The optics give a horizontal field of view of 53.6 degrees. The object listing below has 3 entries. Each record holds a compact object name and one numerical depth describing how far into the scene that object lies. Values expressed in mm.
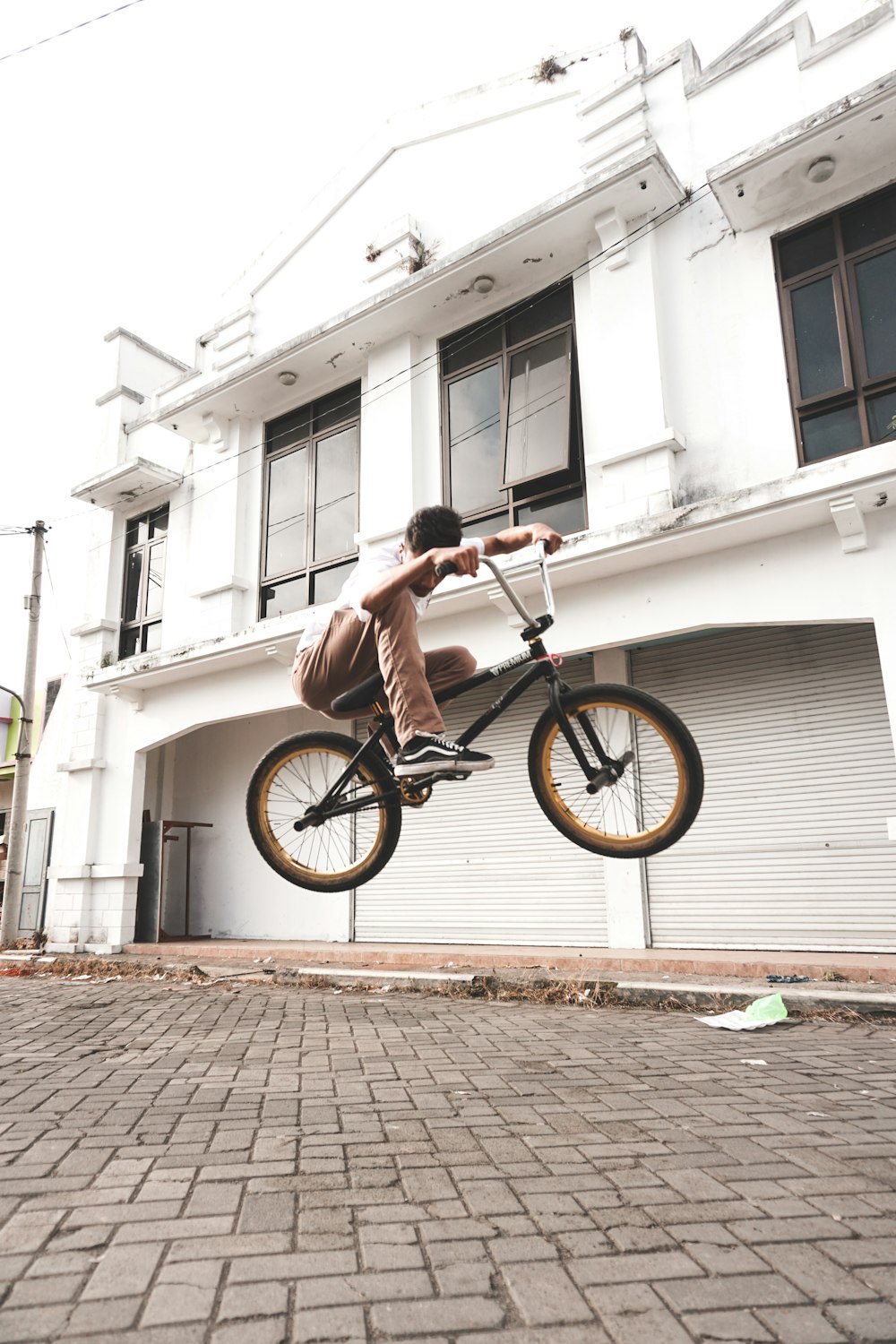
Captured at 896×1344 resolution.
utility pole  14367
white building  8258
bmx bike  4141
